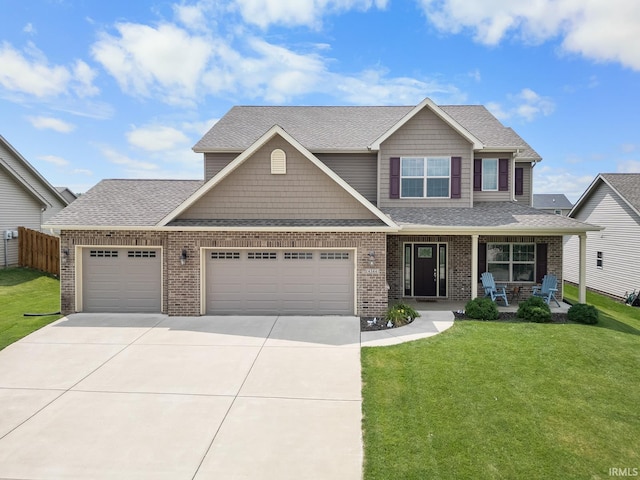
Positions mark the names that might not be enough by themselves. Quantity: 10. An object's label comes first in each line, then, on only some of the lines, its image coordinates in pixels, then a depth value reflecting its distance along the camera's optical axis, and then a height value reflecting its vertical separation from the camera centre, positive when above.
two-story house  12.21 +0.01
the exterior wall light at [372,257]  12.08 -0.58
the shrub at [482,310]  11.95 -2.15
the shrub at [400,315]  11.52 -2.27
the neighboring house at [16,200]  20.08 +1.92
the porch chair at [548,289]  13.52 -1.72
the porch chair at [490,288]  13.59 -1.73
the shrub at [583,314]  11.77 -2.24
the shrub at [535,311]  11.83 -2.16
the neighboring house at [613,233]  18.67 +0.29
